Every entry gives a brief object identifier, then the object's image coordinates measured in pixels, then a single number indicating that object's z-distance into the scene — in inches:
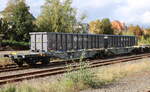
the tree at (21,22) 2100.1
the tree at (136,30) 4277.8
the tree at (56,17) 2249.0
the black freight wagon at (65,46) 878.2
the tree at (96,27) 3371.6
